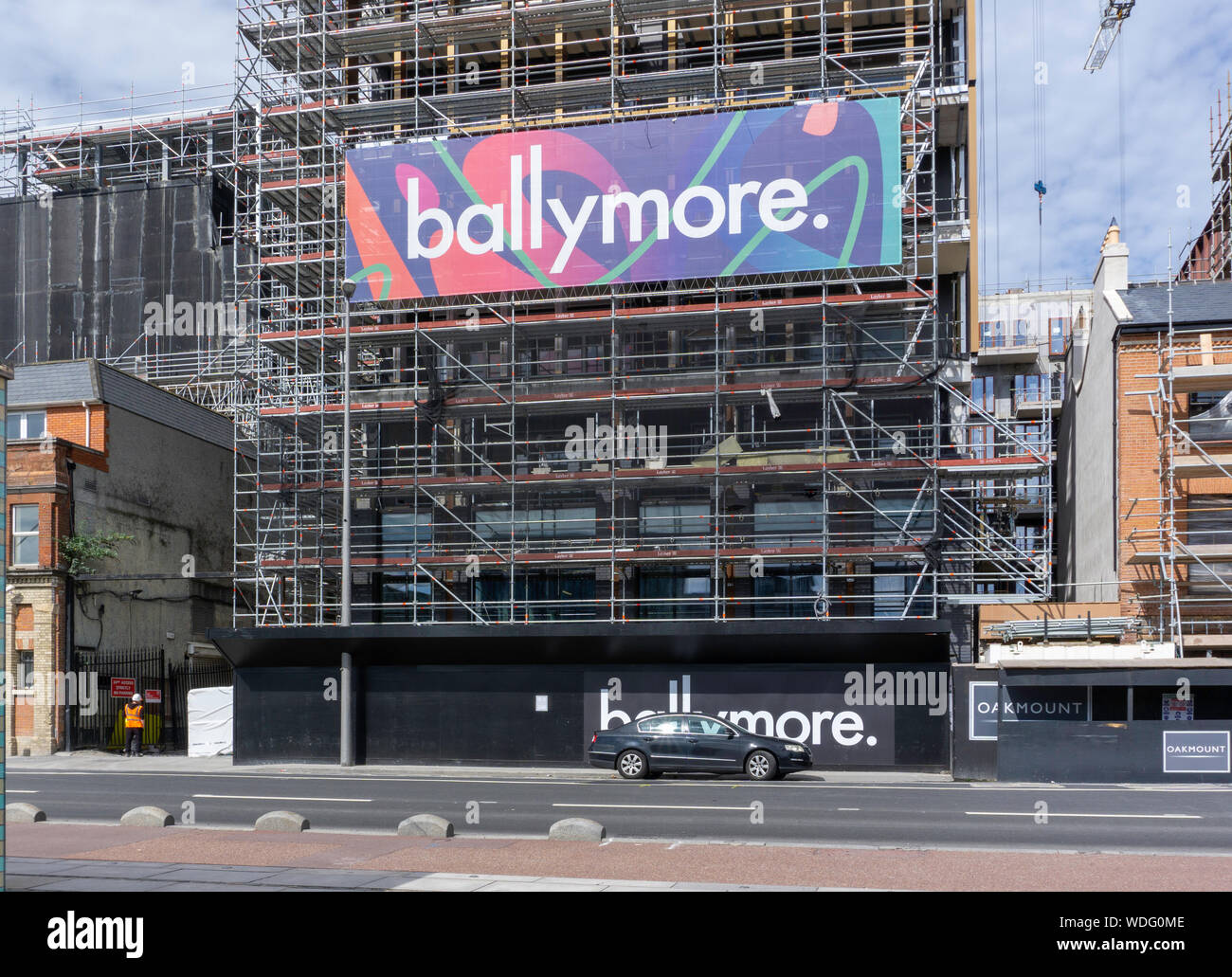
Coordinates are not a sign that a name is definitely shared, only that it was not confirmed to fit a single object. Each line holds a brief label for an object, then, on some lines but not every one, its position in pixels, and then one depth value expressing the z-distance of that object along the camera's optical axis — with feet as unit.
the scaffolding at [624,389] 102.63
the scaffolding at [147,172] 162.50
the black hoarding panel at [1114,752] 82.58
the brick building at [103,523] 114.52
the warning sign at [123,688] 117.91
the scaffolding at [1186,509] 97.71
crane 223.10
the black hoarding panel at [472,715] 98.68
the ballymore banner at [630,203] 102.47
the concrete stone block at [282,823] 53.26
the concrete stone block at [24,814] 57.26
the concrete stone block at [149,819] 55.16
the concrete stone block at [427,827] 50.90
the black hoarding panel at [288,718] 102.68
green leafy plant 115.55
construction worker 108.27
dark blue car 81.15
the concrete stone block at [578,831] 49.75
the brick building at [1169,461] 98.12
